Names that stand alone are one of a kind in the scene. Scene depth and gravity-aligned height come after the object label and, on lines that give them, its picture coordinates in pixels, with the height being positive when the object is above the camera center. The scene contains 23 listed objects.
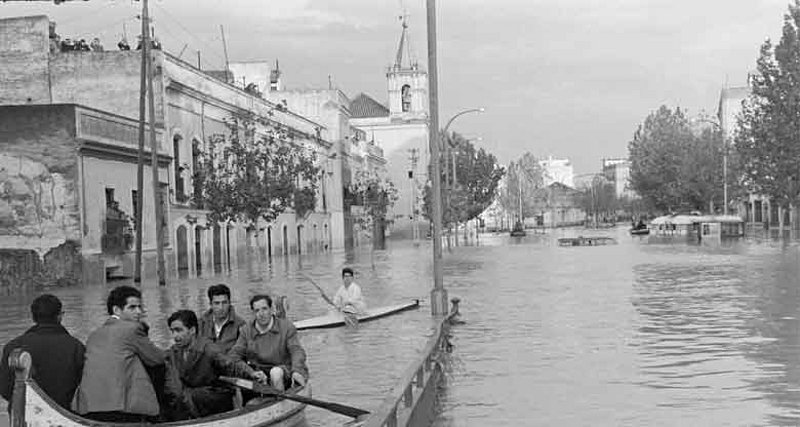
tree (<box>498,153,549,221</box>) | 152.00 +4.43
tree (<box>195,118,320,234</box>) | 41.50 +1.94
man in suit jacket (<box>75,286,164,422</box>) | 7.96 -1.03
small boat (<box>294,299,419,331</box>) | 19.73 -1.74
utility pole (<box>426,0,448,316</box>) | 19.98 +0.80
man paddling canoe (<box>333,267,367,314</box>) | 19.75 -1.33
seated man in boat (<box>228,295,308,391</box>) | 10.05 -1.11
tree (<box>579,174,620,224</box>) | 179.38 +2.73
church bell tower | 113.94 +14.08
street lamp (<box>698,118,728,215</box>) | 83.88 +2.80
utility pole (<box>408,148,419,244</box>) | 104.50 +3.95
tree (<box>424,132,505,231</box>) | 110.94 +4.87
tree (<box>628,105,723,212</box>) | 94.12 +4.35
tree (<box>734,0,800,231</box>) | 60.19 +4.94
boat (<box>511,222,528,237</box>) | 98.38 -1.08
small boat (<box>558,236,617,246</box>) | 68.38 -1.53
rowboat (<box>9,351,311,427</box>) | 7.37 -1.15
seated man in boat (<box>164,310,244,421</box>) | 9.40 -1.15
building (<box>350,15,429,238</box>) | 113.12 +9.89
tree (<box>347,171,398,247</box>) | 77.00 +1.85
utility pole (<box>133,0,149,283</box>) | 33.31 +2.59
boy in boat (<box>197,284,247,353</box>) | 10.26 -0.88
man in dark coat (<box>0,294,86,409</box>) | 7.82 -0.85
